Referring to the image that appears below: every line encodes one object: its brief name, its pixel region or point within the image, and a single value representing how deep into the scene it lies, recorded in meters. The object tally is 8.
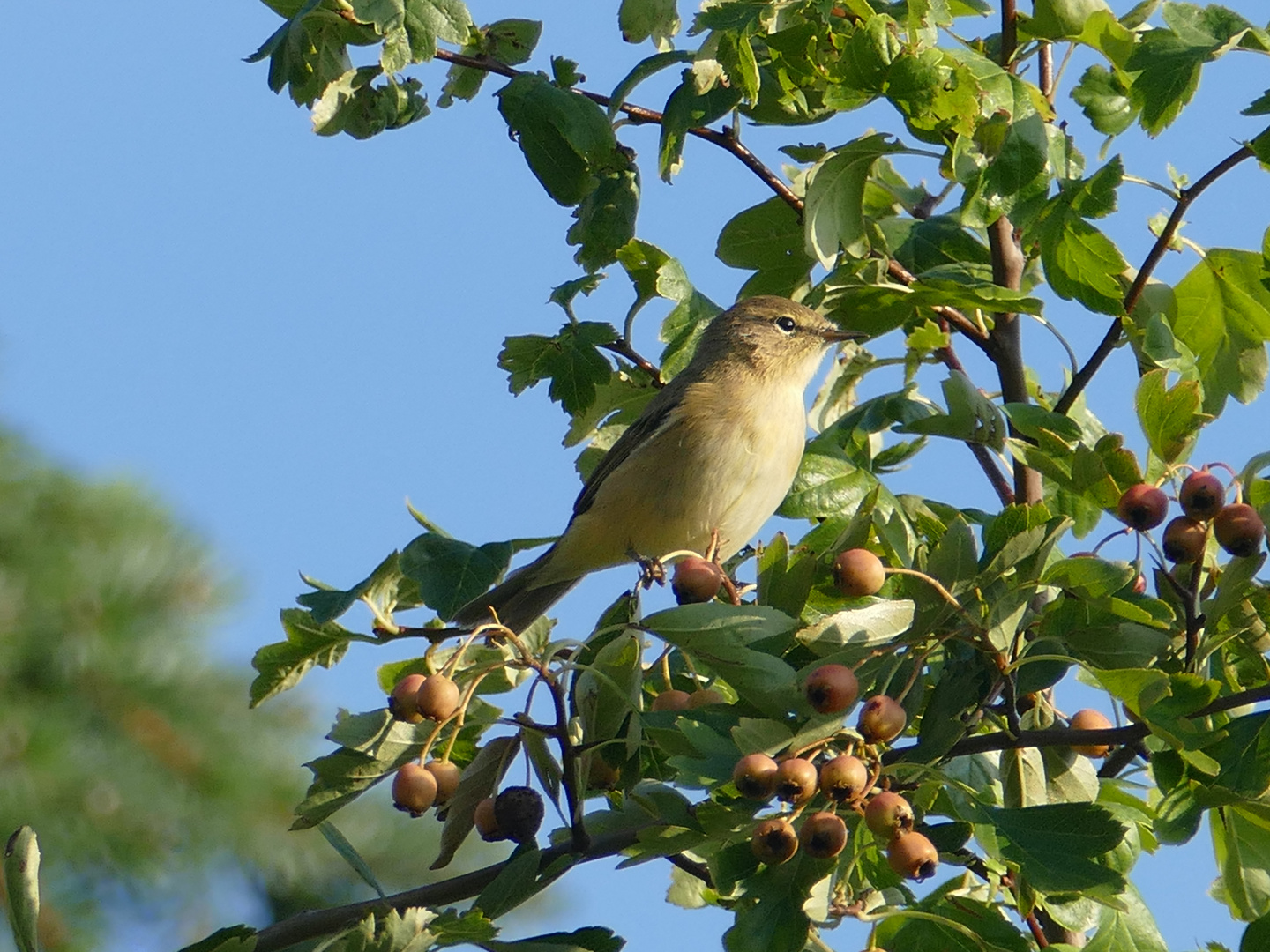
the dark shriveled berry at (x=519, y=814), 5.23
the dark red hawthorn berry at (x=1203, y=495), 5.07
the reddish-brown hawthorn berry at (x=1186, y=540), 5.11
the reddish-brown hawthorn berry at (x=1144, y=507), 5.14
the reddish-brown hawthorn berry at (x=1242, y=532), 4.96
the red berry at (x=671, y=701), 5.66
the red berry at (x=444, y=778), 5.40
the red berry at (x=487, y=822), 5.30
